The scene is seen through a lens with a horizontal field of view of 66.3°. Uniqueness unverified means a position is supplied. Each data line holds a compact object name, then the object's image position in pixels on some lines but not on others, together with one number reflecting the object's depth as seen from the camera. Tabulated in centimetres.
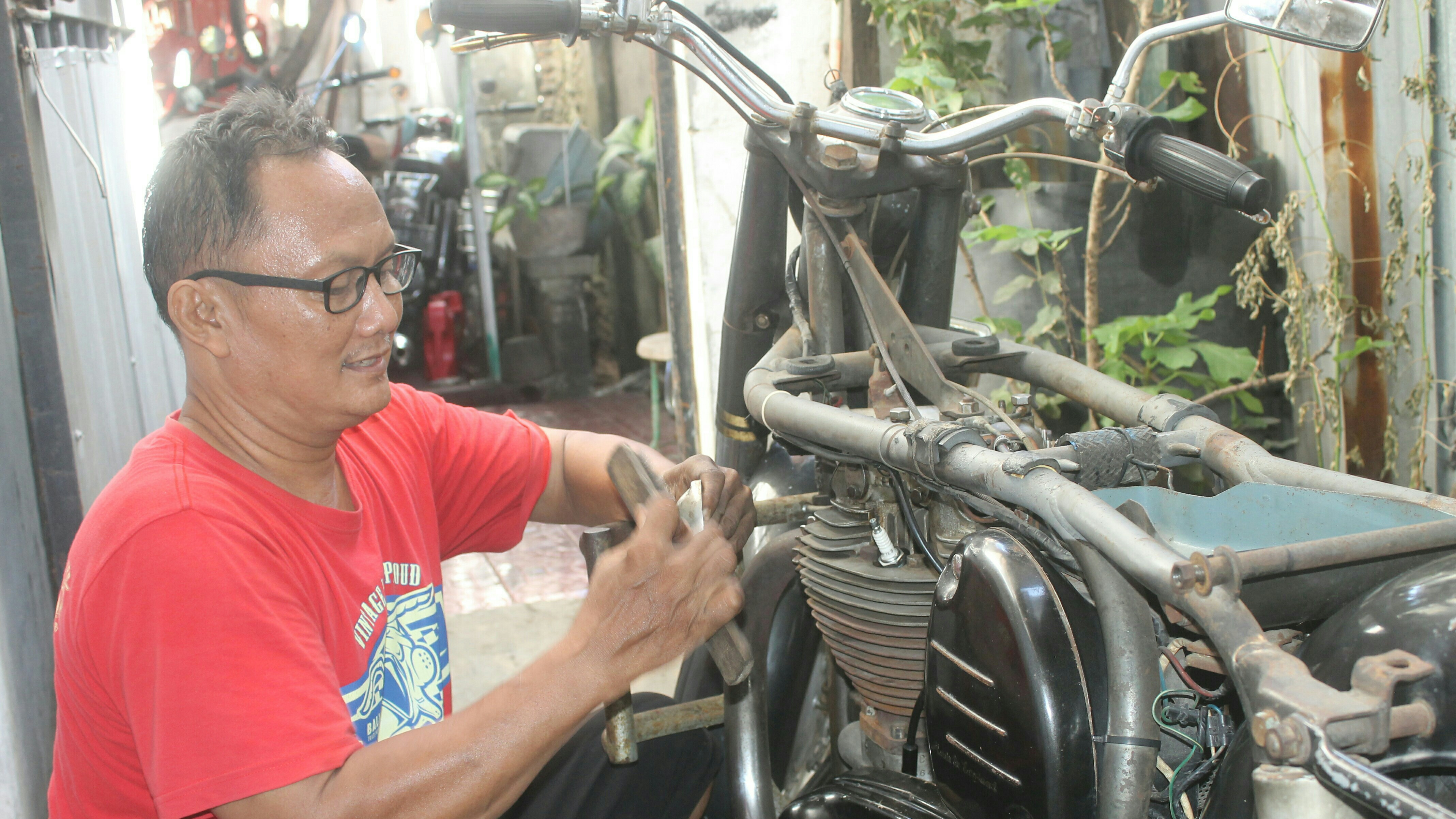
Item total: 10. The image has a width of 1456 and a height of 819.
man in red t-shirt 113
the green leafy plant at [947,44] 312
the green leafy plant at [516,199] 741
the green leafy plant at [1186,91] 309
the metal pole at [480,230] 734
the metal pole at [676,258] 355
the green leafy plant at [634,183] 728
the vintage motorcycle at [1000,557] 93
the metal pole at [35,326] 233
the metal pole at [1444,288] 265
